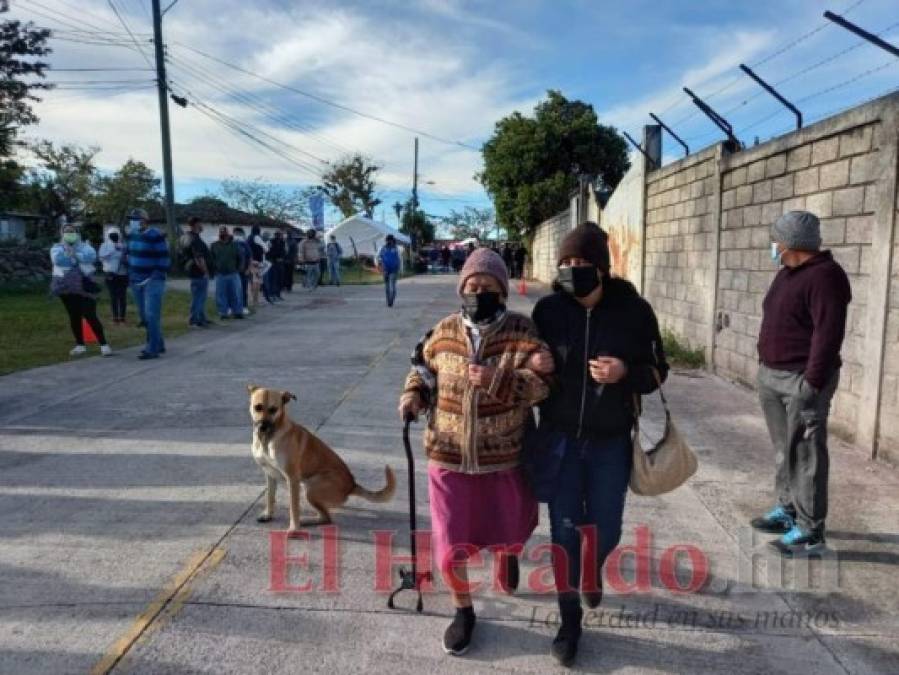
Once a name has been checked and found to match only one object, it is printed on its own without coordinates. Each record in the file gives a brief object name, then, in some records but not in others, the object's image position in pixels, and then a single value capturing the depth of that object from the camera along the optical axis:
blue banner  36.75
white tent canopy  46.05
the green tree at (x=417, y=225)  57.03
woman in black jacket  2.71
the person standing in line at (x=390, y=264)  15.56
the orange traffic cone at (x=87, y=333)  9.88
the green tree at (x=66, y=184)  50.25
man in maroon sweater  3.37
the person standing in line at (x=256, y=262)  15.47
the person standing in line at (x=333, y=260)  23.69
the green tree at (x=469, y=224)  82.69
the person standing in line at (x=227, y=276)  12.63
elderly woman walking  2.70
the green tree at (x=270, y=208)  69.81
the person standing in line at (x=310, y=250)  20.33
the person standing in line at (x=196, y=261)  11.52
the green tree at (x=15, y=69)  22.08
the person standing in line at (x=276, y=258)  16.89
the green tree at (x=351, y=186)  68.50
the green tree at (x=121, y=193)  50.94
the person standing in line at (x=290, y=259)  18.29
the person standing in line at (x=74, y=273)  8.75
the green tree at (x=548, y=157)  28.88
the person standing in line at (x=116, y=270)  11.96
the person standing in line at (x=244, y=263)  13.62
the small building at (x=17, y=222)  40.81
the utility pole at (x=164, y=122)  19.64
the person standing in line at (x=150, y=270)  8.95
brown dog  3.76
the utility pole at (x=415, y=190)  57.19
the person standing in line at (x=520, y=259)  32.22
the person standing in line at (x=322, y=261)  21.52
